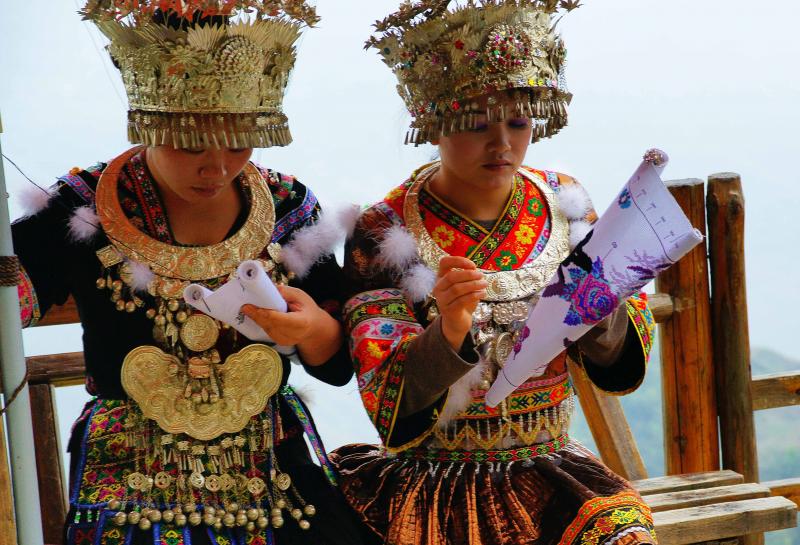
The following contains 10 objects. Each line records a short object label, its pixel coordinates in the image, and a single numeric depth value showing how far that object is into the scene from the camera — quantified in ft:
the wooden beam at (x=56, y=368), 19.86
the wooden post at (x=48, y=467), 19.54
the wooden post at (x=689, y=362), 24.40
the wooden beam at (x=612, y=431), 23.13
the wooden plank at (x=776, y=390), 25.14
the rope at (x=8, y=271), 13.33
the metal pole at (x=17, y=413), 13.38
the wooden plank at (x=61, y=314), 19.71
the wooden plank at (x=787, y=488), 25.20
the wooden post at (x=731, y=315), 24.53
